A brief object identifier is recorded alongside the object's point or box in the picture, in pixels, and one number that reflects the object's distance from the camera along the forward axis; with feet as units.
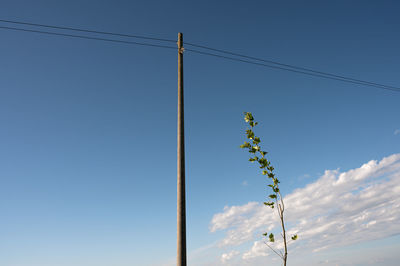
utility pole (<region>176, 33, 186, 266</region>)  16.53
